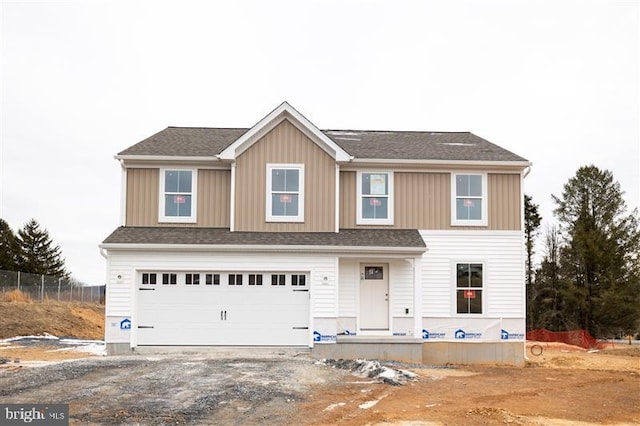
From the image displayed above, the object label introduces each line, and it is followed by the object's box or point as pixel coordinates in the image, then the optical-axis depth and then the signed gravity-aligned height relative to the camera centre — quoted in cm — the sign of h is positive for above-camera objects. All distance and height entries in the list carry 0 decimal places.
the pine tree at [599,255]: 4084 +68
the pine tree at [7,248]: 5575 +105
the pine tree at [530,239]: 4816 +194
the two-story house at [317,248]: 1955 +44
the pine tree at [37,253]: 5819 +68
